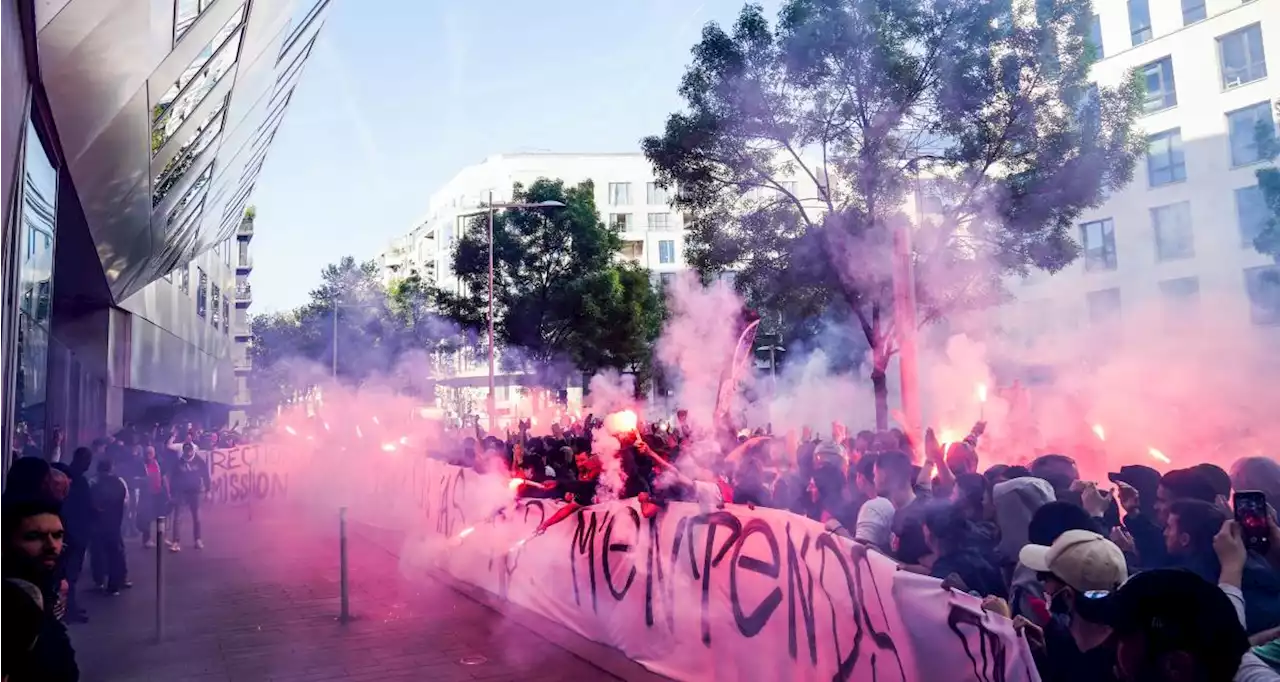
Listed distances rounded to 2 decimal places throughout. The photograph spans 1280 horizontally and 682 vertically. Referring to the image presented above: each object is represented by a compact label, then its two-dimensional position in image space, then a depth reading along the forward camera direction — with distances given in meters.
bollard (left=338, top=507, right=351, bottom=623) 8.00
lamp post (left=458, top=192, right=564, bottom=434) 22.92
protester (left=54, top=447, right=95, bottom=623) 8.39
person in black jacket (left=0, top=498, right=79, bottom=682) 3.17
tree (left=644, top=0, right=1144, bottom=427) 14.17
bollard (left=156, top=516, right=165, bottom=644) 7.37
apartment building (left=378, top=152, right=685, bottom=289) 59.03
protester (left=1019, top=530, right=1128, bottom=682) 2.69
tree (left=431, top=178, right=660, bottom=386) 28.56
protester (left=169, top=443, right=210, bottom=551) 13.12
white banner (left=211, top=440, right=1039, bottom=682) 3.87
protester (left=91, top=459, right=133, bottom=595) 9.68
